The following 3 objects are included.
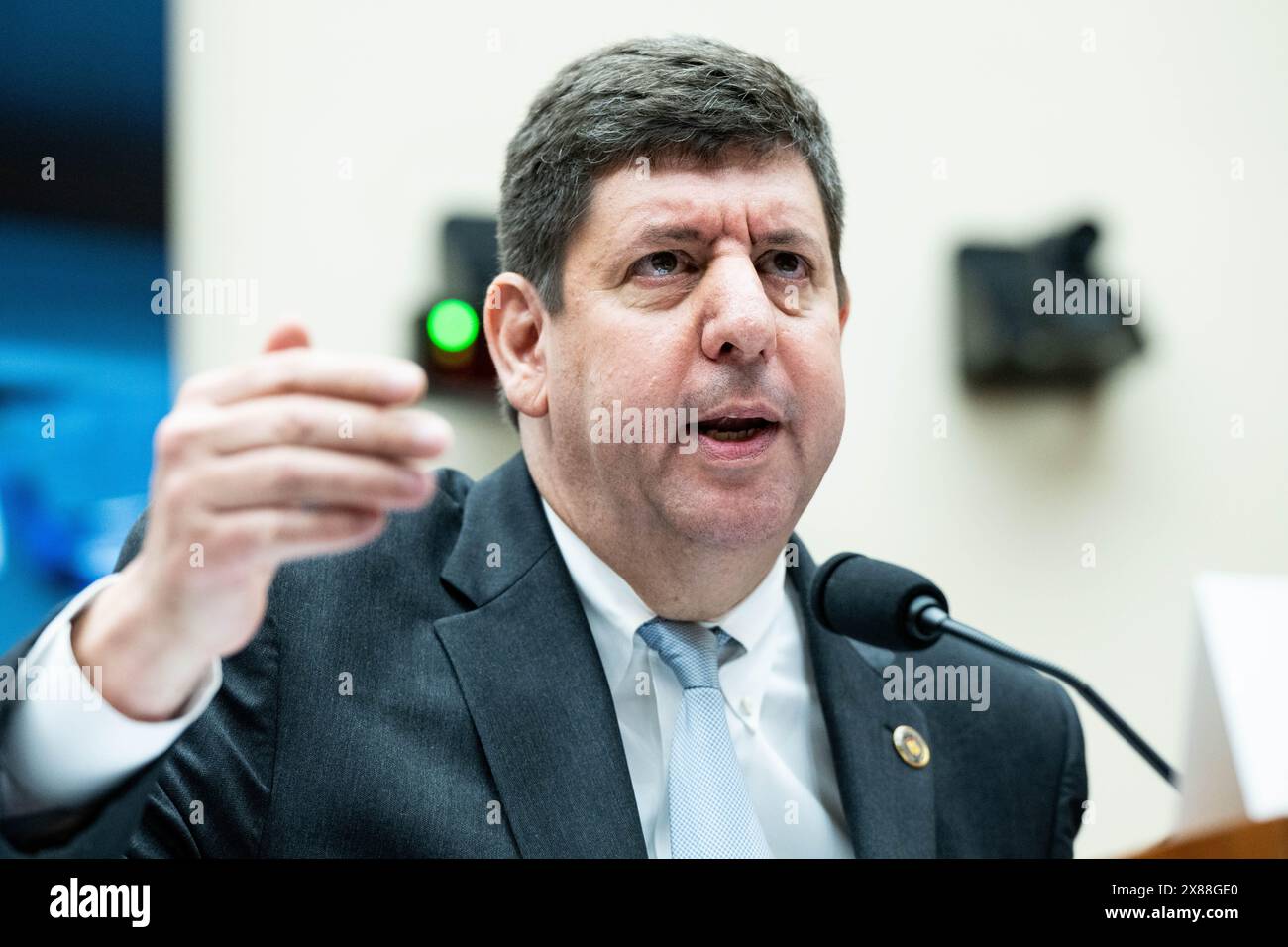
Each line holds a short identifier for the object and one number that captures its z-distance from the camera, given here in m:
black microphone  2.05
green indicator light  2.43
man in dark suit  2.07
